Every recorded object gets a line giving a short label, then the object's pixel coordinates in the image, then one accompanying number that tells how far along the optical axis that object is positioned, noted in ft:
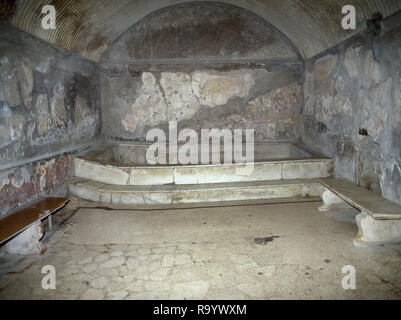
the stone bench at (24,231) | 10.37
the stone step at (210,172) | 16.33
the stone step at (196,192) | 15.67
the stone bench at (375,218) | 10.44
